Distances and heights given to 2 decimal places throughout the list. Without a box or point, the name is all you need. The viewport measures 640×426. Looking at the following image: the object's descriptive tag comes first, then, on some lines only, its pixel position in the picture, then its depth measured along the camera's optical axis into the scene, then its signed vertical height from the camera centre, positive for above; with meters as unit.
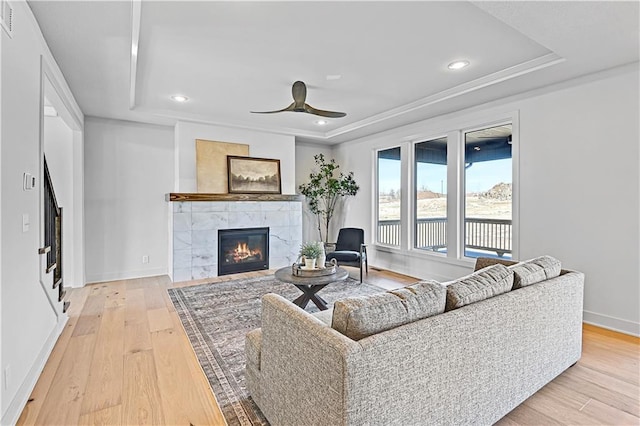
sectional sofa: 1.27 -0.65
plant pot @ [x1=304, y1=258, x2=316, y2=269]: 3.55 -0.56
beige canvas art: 5.20 +0.78
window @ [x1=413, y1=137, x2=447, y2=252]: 4.91 +0.28
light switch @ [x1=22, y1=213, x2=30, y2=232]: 2.11 -0.07
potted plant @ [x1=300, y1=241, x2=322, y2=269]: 3.55 -0.46
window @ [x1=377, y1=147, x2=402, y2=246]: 5.68 +0.30
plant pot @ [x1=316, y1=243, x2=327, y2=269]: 3.59 -0.52
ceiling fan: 3.35 +1.13
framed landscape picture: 5.44 +0.63
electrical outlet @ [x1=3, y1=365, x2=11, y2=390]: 1.77 -0.91
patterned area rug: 2.03 -1.11
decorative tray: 3.40 -0.63
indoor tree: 6.37 +0.45
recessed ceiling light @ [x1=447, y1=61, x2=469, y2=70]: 3.14 +1.45
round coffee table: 3.29 -0.70
